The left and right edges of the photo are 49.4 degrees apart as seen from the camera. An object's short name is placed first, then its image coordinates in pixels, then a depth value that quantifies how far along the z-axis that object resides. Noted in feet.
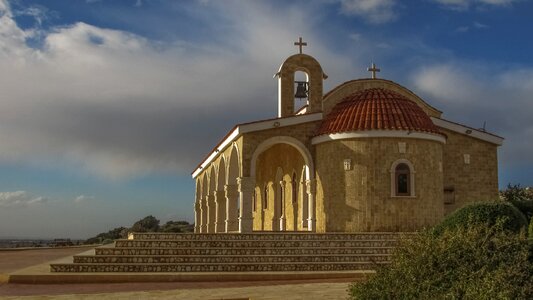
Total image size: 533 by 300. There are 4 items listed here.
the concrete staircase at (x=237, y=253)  47.24
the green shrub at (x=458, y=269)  20.48
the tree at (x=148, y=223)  156.24
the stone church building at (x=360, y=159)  61.11
